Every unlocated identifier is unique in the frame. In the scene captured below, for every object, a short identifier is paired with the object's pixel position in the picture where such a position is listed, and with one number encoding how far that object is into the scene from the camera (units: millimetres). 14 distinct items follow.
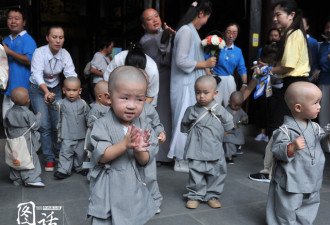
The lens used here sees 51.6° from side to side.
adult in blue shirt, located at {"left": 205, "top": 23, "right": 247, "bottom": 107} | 5531
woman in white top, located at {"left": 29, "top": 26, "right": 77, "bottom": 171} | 4414
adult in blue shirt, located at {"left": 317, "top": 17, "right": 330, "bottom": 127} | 4742
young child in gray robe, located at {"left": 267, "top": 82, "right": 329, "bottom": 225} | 2529
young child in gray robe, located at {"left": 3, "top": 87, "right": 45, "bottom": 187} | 3852
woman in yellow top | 3562
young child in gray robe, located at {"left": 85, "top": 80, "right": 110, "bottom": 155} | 3975
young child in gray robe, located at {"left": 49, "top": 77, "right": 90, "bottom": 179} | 4312
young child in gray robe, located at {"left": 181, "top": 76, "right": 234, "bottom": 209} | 3256
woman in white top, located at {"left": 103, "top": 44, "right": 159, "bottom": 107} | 3326
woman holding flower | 4168
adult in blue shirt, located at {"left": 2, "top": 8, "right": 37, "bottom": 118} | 4480
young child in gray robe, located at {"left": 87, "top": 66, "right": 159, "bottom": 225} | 1899
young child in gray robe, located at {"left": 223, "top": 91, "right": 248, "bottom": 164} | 5164
